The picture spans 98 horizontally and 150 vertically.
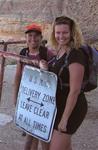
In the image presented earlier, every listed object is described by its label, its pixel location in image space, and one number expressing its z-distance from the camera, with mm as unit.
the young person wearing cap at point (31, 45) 2308
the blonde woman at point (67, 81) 1891
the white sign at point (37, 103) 2026
